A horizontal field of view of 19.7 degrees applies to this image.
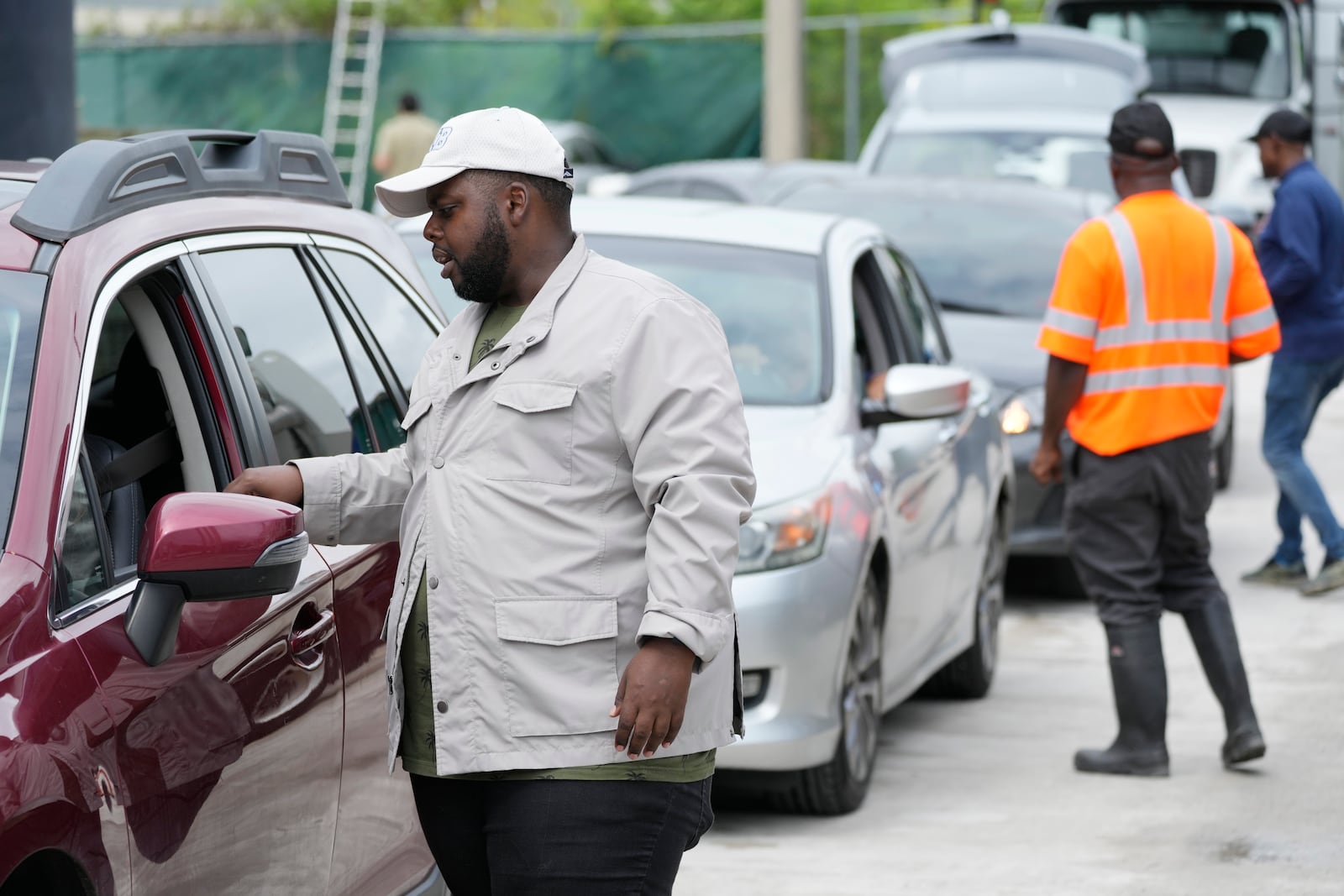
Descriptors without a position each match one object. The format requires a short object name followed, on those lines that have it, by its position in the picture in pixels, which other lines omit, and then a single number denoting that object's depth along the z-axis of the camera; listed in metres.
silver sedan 10.56
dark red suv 4.97
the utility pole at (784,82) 33.63
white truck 35.22
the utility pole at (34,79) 11.54
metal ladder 44.63
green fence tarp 44.77
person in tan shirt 35.94
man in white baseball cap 5.60
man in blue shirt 17.35
